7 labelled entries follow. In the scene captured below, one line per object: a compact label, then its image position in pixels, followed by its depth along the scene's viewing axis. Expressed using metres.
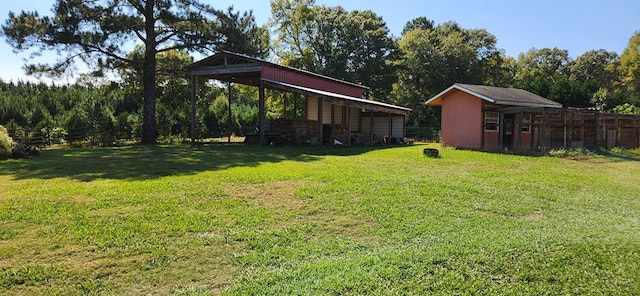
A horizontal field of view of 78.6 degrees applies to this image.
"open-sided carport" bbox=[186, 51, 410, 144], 17.62
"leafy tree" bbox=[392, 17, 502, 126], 32.12
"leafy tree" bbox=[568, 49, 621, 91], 46.41
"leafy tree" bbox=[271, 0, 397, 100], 33.22
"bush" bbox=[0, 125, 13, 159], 11.74
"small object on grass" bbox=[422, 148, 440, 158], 13.66
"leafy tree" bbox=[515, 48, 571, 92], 47.06
